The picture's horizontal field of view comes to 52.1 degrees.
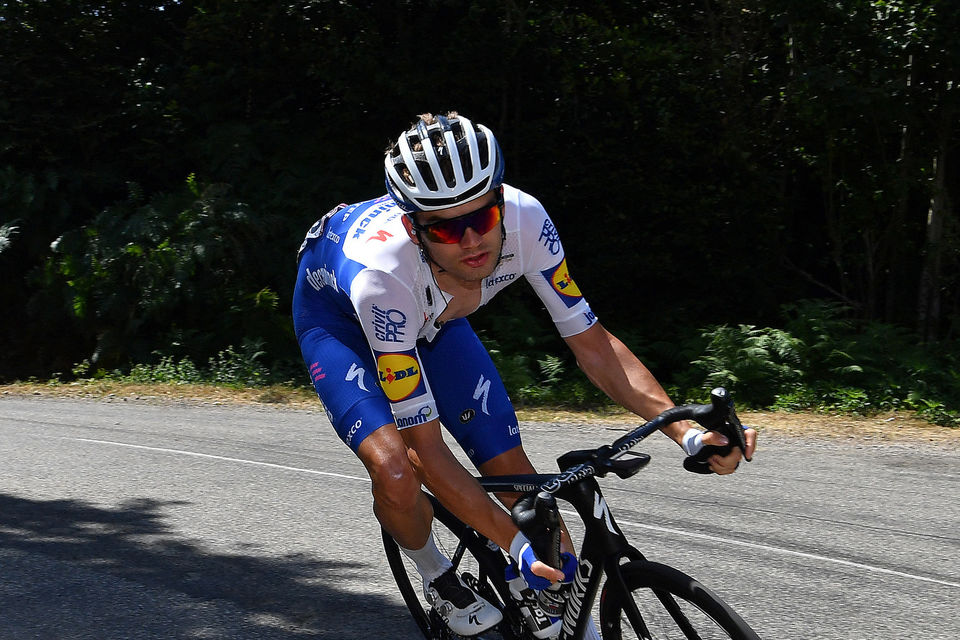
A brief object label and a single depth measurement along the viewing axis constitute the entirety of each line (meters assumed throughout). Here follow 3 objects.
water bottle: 3.33
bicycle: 2.78
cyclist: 3.30
